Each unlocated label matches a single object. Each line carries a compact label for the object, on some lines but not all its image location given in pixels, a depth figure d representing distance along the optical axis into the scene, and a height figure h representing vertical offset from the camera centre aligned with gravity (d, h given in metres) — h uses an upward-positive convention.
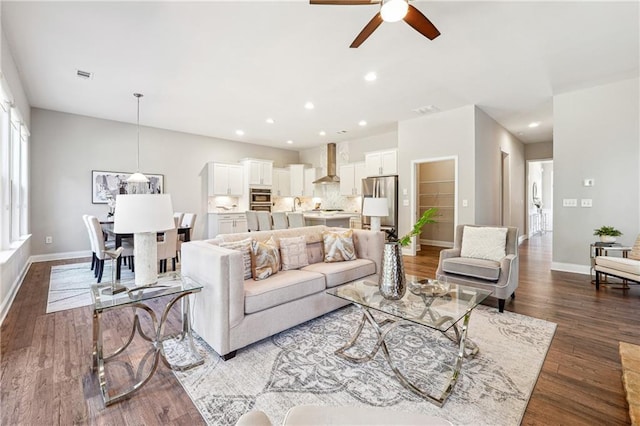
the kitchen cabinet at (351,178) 7.83 +0.94
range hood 8.78 +1.50
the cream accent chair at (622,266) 3.29 -0.67
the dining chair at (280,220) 6.06 -0.18
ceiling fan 2.12 +1.54
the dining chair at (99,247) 4.00 -0.51
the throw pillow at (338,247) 3.37 -0.42
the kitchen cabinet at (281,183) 9.06 +0.92
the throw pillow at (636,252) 3.63 -0.52
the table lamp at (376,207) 3.87 +0.06
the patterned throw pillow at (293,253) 3.00 -0.44
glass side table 1.76 -0.80
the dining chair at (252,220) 6.66 -0.20
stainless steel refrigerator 6.60 +0.47
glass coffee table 1.78 -0.67
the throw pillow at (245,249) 2.63 -0.35
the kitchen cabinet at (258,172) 8.21 +1.17
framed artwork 6.13 +0.57
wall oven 8.36 +0.37
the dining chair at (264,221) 6.35 -0.21
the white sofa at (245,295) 2.11 -0.70
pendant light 5.25 +0.62
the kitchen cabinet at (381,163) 6.77 +1.20
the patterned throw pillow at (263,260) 2.67 -0.47
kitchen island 6.75 -0.18
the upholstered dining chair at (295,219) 5.89 -0.16
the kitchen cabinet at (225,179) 7.61 +0.89
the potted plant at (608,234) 4.13 -0.33
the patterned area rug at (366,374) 1.64 -1.11
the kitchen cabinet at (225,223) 7.60 -0.31
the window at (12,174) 3.38 +0.54
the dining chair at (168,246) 4.26 -0.52
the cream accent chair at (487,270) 3.03 -0.65
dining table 4.14 -0.36
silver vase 2.18 -0.48
